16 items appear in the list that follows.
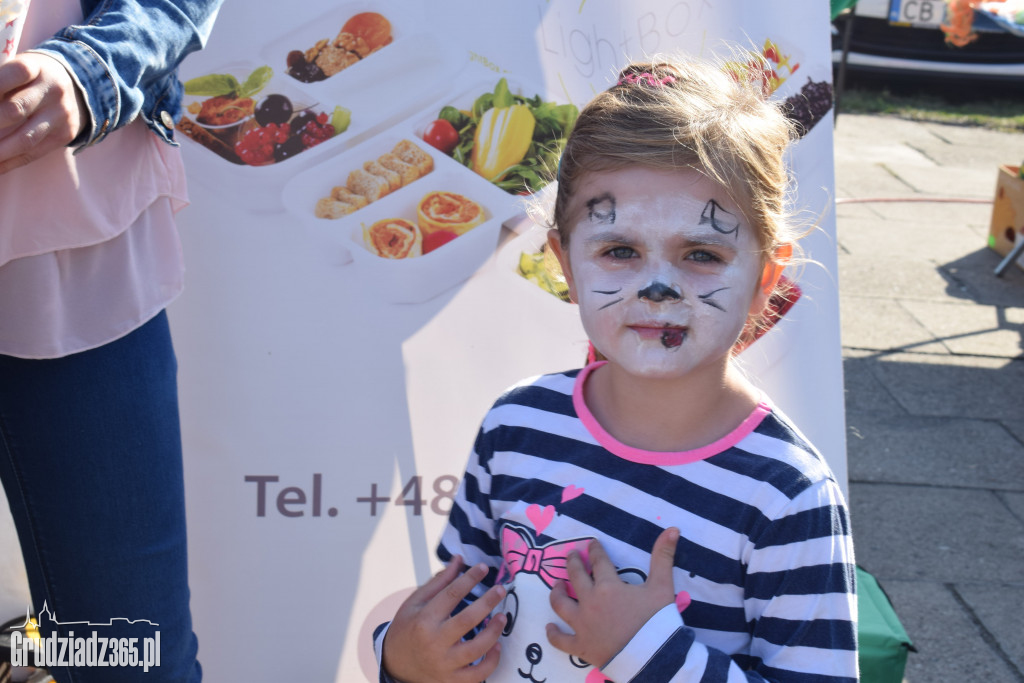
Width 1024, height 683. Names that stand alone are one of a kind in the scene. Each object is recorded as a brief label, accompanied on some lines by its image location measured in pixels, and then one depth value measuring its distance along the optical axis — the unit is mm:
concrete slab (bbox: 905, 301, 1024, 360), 4148
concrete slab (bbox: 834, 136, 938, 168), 7129
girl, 1039
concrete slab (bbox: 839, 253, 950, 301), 4762
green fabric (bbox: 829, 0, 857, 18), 2164
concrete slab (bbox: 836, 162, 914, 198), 6406
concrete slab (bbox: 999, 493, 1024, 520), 2938
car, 8852
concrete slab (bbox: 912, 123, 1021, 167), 7273
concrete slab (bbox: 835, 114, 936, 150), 7705
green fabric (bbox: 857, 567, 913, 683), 1754
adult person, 1286
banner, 1912
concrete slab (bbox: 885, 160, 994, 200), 6469
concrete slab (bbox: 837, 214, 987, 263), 5316
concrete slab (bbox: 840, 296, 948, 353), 4176
